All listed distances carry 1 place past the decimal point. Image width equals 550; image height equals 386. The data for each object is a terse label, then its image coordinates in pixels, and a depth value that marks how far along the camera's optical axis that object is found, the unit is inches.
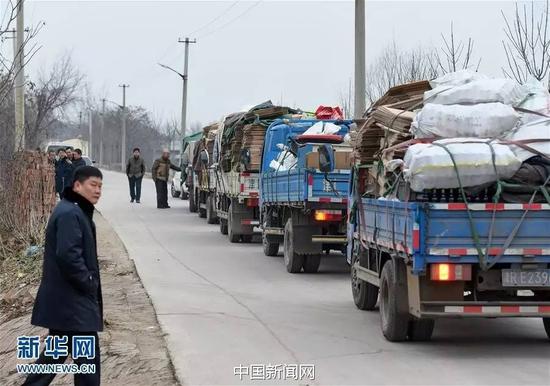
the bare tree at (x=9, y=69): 458.8
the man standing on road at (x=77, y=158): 885.8
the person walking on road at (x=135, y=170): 1267.2
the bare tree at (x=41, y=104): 1155.6
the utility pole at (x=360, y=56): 817.5
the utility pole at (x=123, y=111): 3272.6
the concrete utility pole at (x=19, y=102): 840.9
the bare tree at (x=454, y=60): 871.6
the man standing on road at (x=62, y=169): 902.4
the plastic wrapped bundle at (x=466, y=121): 343.0
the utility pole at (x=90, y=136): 4264.3
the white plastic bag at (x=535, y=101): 354.0
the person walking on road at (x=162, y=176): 1209.4
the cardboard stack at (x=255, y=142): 801.6
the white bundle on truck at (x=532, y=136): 334.6
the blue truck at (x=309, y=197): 561.0
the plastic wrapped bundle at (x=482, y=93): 356.5
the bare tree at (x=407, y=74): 1041.0
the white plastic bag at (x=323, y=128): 649.0
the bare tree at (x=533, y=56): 725.3
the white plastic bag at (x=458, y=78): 371.6
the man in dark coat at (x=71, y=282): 241.3
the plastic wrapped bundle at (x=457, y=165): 319.0
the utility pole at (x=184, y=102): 2185.0
